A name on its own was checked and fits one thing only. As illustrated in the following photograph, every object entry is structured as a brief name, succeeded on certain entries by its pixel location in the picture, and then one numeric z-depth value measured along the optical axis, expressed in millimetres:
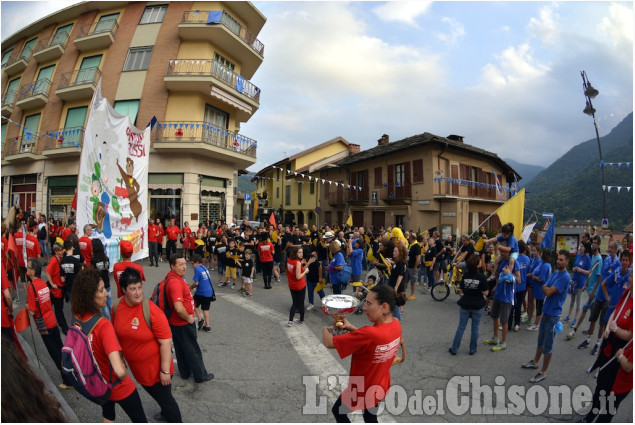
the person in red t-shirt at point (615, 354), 3221
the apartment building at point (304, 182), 34438
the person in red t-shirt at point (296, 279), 6793
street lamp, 14133
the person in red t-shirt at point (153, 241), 12781
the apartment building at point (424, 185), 23438
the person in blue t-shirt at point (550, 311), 4690
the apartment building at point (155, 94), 17469
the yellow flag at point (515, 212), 9578
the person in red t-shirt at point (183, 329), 4309
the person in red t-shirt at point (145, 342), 2984
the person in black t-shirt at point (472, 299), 5508
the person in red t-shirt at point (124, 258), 5379
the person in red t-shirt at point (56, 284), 5430
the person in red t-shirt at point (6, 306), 3493
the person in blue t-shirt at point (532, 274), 6968
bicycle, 9305
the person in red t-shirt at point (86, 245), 7046
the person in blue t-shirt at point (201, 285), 5922
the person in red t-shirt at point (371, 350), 2760
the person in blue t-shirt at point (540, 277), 6535
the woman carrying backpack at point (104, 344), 2686
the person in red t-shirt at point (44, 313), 4109
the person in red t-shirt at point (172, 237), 13219
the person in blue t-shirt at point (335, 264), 7617
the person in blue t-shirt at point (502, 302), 5828
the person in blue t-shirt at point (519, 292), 6957
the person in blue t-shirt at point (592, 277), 6438
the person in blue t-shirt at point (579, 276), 7410
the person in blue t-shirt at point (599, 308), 5867
